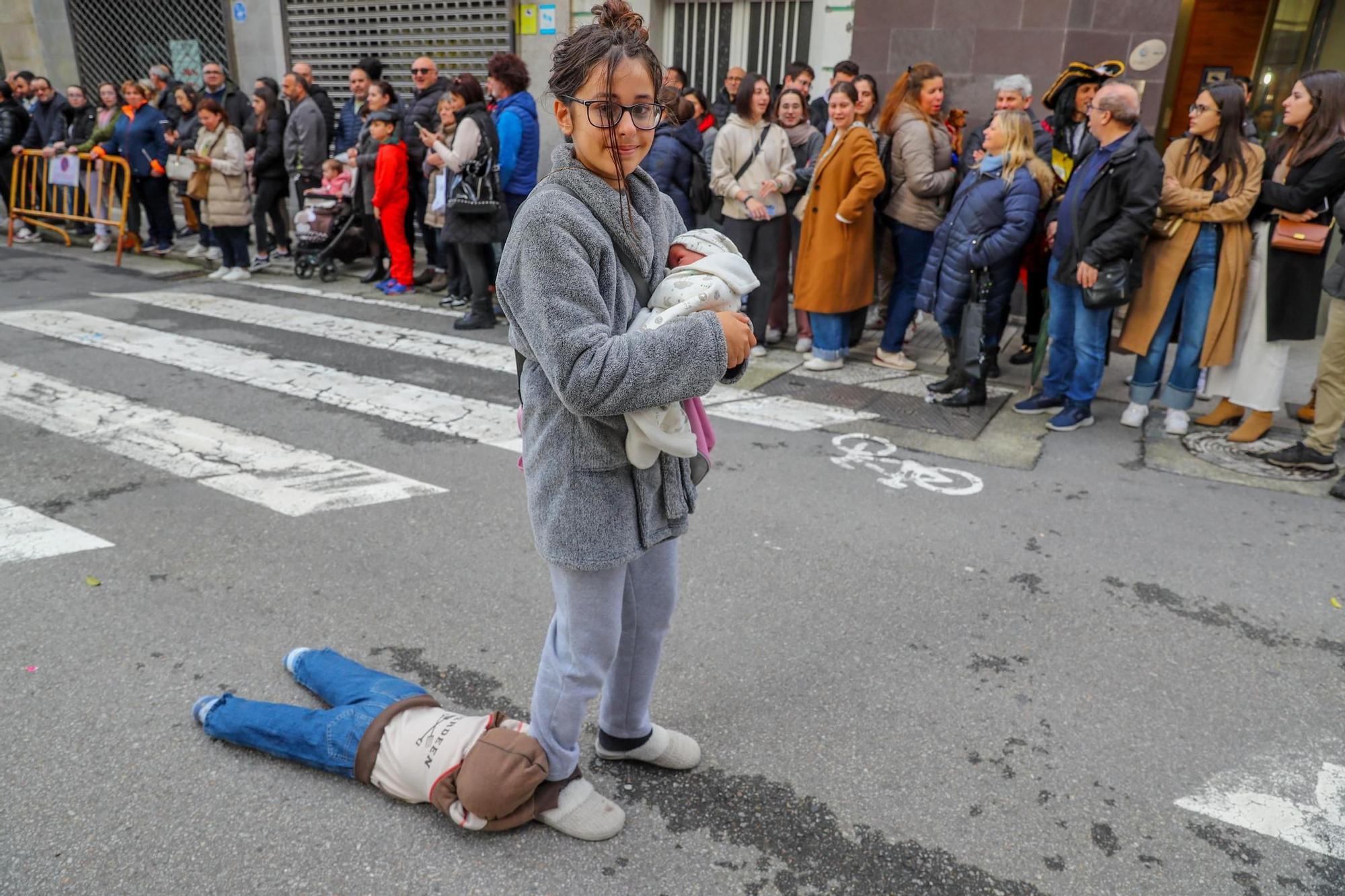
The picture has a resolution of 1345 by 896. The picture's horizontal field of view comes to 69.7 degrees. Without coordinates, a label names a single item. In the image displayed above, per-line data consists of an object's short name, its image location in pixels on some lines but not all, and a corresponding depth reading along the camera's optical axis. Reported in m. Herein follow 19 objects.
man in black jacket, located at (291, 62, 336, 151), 10.84
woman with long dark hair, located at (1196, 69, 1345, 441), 5.16
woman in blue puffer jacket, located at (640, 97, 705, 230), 7.48
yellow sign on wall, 11.59
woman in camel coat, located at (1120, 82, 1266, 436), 5.45
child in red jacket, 9.15
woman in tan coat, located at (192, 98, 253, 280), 9.80
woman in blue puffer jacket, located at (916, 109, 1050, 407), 5.95
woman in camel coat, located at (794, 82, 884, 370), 6.62
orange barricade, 11.42
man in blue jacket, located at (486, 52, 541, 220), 7.99
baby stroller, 9.98
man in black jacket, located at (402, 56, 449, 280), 9.27
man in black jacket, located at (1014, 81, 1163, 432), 5.46
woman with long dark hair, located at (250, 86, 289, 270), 10.38
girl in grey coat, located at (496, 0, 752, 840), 1.96
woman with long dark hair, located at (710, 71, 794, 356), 7.13
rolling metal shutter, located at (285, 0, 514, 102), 12.00
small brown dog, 8.45
